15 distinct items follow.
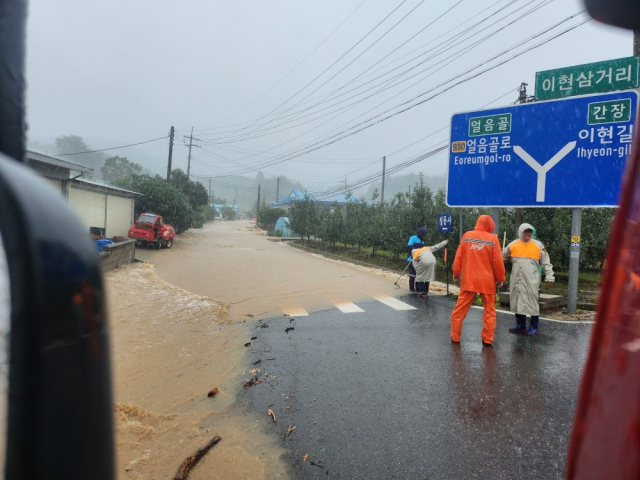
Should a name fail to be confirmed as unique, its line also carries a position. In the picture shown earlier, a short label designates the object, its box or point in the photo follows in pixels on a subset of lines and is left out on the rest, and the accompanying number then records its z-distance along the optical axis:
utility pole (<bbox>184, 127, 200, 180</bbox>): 44.96
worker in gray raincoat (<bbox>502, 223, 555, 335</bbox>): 6.56
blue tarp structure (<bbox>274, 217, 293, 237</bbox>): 41.48
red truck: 20.78
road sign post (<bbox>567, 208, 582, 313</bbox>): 8.45
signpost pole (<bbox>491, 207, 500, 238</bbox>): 9.68
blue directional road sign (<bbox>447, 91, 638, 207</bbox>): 7.80
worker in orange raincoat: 5.83
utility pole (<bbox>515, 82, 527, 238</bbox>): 14.11
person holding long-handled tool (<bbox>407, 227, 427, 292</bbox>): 10.99
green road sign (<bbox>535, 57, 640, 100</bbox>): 7.92
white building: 13.21
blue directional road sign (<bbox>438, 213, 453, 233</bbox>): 10.56
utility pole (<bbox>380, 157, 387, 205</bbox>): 37.69
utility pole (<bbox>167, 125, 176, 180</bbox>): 33.51
